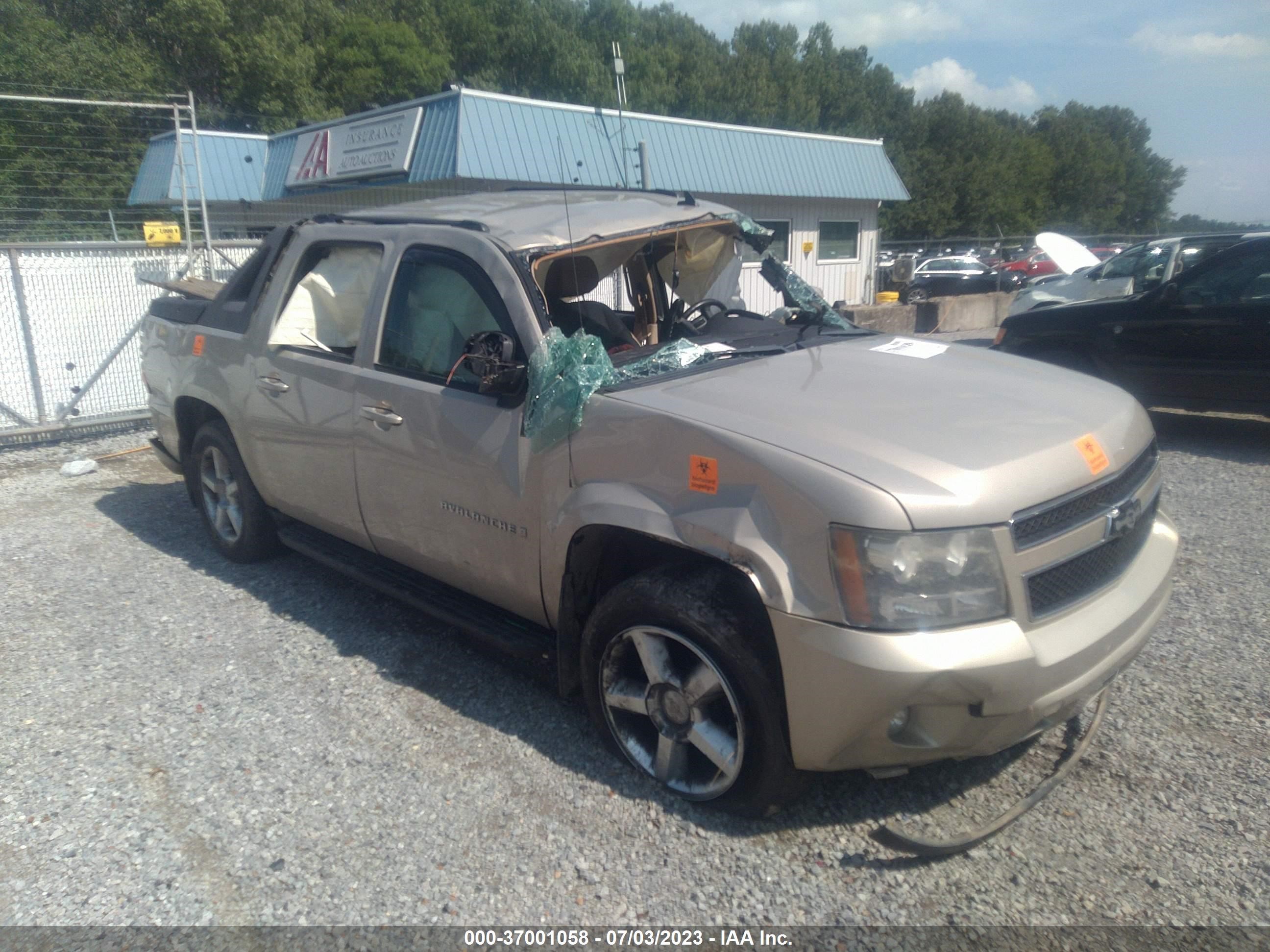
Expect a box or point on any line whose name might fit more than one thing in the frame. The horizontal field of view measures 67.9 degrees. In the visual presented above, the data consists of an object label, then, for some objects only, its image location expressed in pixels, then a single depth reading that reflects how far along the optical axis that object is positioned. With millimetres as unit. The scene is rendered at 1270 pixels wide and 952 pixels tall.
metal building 15242
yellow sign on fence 9867
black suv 7652
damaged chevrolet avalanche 2574
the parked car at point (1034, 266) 32094
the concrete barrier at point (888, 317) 16469
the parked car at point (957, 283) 27719
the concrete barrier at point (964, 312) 17891
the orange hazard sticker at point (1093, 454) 2895
